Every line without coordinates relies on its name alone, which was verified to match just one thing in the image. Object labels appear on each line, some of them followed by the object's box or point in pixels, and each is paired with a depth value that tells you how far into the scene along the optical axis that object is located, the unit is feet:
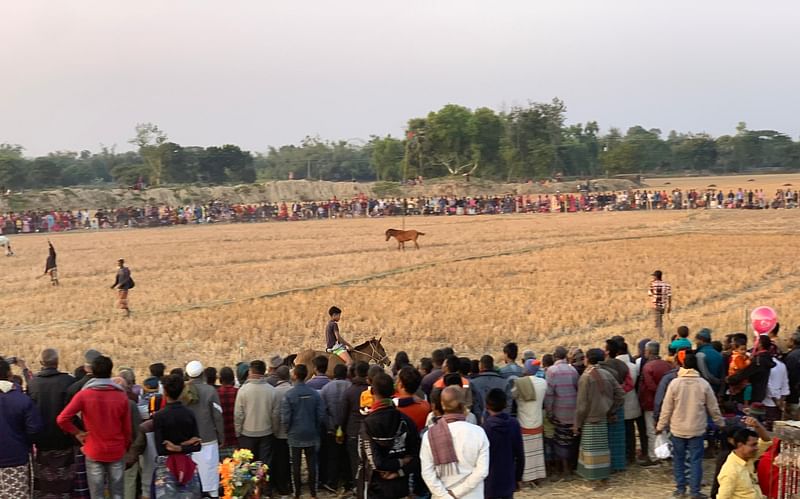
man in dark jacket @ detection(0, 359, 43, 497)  24.34
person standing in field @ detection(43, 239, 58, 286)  87.45
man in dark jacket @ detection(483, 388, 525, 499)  22.56
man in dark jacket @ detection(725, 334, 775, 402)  31.65
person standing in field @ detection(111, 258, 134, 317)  68.03
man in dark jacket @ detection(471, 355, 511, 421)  28.50
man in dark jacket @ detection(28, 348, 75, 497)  25.75
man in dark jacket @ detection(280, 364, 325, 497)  29.27
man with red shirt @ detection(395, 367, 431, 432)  22.97
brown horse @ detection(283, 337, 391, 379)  39.91
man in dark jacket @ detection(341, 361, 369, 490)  28.14
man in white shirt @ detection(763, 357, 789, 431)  32.37
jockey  42.52
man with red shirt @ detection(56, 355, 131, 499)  24.09
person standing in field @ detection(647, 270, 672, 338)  56.24
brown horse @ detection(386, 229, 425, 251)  117.32
